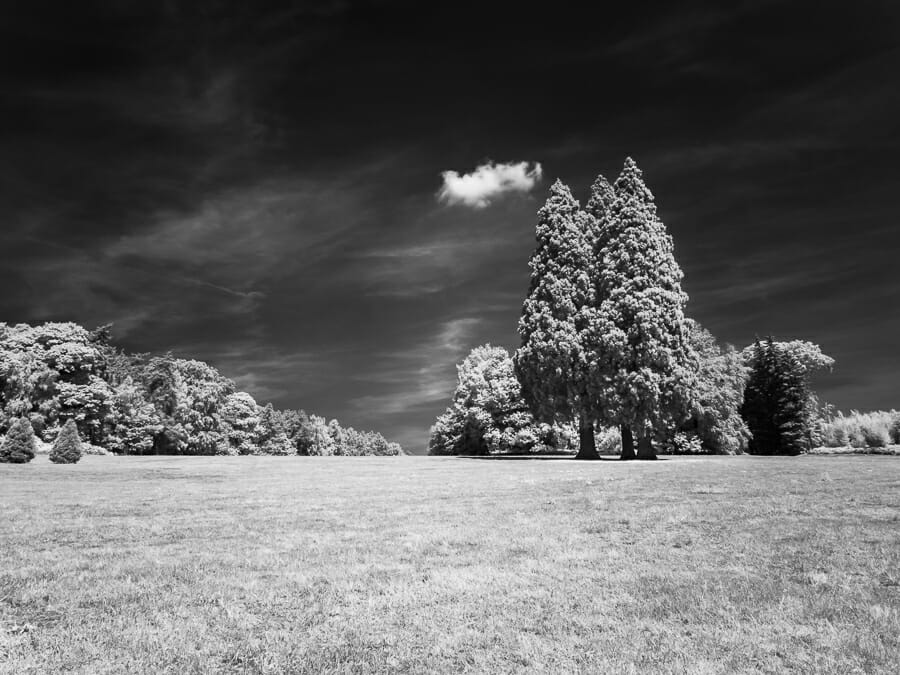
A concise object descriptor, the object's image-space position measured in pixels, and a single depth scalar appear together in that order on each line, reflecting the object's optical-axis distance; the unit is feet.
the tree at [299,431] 364.99
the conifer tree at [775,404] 183.52
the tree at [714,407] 149.18
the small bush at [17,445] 108.71
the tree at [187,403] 237.66
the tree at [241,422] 290.15
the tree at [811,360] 206.59
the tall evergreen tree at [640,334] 119.75
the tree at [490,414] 199.82
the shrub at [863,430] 182.91
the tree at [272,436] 324.80
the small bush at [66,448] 110.93
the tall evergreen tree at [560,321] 129.70
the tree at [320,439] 375.25
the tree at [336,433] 483.43
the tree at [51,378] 159.84
